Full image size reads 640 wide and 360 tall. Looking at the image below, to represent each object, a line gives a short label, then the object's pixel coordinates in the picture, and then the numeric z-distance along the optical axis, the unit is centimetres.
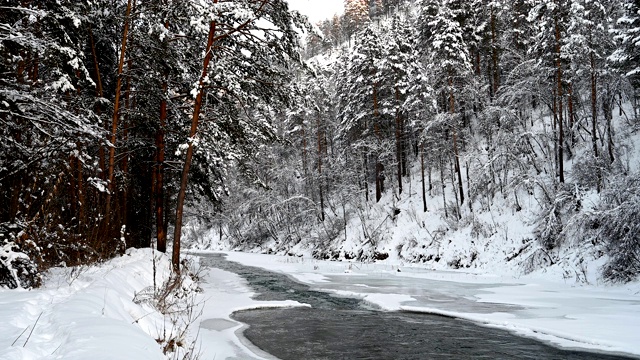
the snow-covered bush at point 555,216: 1742
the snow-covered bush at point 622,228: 1255
